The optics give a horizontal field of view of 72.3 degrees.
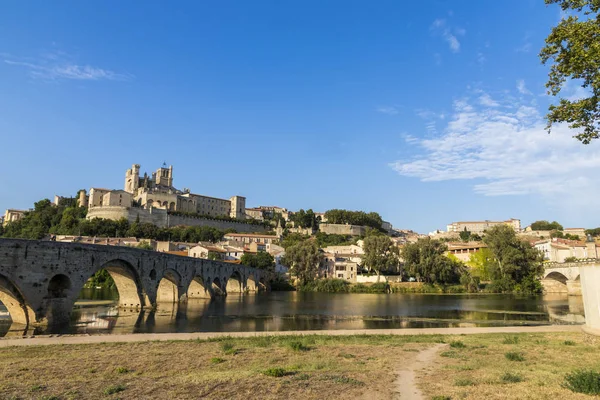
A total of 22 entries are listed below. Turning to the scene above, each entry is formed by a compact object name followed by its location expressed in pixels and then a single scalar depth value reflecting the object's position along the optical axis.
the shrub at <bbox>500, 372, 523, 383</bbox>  9.91
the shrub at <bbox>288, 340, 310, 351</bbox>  15.05
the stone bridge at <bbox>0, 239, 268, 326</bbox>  25.03
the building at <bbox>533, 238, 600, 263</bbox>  91.44
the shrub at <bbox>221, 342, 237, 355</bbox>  14.68
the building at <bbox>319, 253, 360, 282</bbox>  88.19
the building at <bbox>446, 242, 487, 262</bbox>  103.00
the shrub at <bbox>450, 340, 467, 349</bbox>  15.62
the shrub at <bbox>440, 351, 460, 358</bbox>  13.73
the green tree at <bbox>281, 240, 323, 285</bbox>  82.88
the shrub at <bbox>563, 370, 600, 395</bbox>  8.34
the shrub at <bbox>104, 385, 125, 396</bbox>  9.22
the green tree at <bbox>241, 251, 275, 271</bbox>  83.62
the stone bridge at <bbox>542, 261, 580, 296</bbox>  64.94
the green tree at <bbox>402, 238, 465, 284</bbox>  74.81
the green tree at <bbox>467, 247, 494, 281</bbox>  77.91
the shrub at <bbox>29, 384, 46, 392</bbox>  9.58
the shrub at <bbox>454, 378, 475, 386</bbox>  9.75
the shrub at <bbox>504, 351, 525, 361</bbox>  12.97
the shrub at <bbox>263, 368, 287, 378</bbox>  10.67
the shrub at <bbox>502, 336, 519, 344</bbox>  16.74
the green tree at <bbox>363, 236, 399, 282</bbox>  81.81
